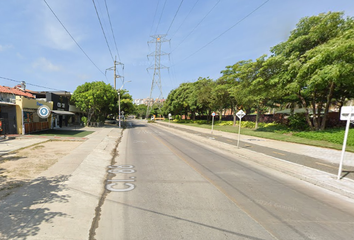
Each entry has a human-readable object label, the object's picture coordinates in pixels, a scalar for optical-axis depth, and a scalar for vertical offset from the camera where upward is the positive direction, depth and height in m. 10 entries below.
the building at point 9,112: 15.82 -0.74
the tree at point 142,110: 123.15 -0.47
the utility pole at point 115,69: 34.28 +7.80
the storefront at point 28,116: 16.84 -1.20
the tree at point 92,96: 27.20 +1.88
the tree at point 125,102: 38.94 +1.65
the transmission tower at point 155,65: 45.46 +14.32
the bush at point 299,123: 22.11 -0.97
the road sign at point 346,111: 6.18 +0.21
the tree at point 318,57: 12.78 +4.78
